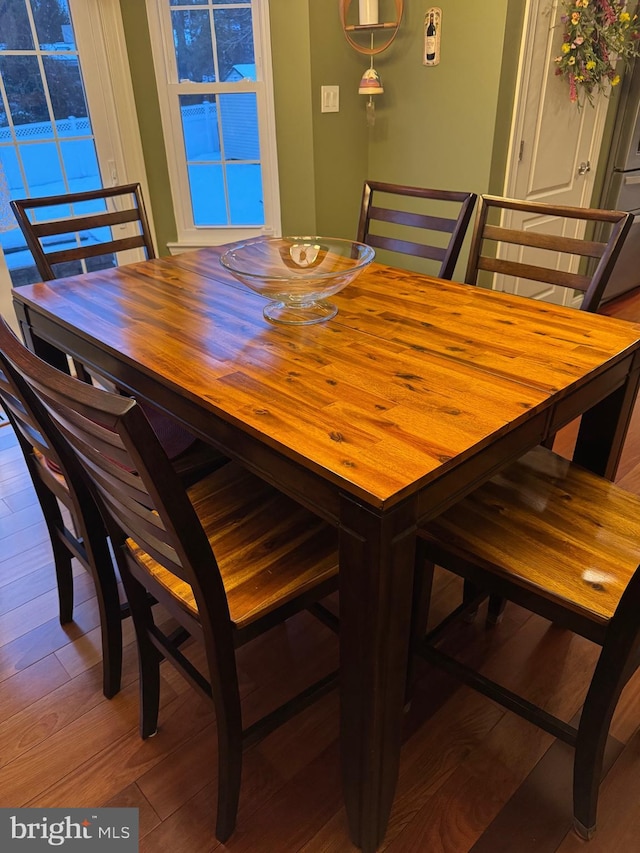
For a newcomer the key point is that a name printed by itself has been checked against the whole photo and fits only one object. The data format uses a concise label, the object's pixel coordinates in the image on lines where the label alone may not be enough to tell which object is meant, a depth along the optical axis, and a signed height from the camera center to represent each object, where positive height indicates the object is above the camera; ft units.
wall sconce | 9.53 +0.83
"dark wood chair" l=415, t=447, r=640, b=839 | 3.56 -2.66
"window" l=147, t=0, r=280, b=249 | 9.58 -0.34
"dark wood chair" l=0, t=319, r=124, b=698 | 4.00 -2.85
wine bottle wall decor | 9.52 +0.71
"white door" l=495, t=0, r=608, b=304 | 9.53 -0.85
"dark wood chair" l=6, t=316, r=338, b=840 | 2.76 -2.66
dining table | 3.11 -1.69
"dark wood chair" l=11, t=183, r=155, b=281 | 6.75 -1.32
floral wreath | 9.73 +0.61
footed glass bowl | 4.87 -1.46
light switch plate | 10.19 -0.15
